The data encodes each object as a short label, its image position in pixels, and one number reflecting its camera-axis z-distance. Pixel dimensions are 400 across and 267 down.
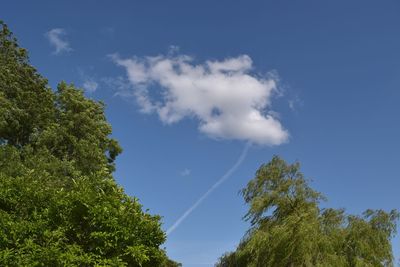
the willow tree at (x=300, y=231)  22.20
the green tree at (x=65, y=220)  15.68
